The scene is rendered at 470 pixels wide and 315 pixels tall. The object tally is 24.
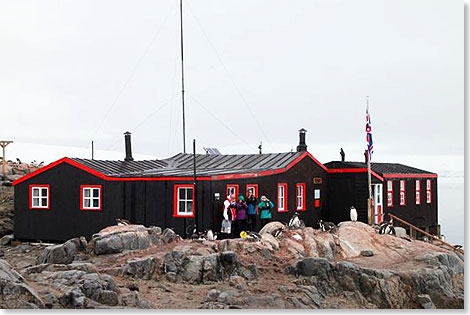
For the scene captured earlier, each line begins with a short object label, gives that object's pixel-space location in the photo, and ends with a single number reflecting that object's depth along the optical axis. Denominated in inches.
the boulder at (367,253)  856.3
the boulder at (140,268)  729.0
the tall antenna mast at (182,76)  1052.5
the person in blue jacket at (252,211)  930.7
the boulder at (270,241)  821.7
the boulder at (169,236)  876.2
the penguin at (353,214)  1041.5
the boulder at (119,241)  847.7
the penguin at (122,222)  950.2
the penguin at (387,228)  995.8
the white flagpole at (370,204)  1081.9
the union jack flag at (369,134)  1005.8
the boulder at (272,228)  884.4
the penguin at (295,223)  926.4
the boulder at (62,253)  847.1
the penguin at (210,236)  868.4
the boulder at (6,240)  1069.8
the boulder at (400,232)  1050.4
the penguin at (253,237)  830.1
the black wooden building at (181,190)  943.7
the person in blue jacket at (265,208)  957.8
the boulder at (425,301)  725.3
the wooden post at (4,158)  1391.7
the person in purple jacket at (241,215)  912.3
